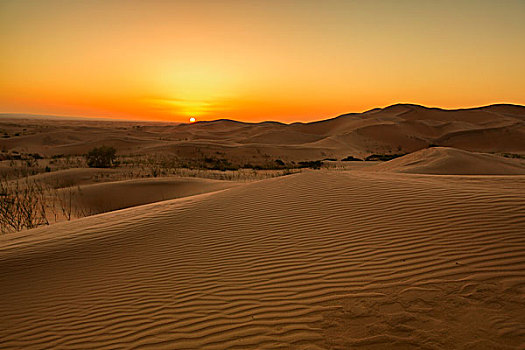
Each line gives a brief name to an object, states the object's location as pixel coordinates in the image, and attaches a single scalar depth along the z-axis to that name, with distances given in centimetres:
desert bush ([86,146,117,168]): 1896
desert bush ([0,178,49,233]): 791
